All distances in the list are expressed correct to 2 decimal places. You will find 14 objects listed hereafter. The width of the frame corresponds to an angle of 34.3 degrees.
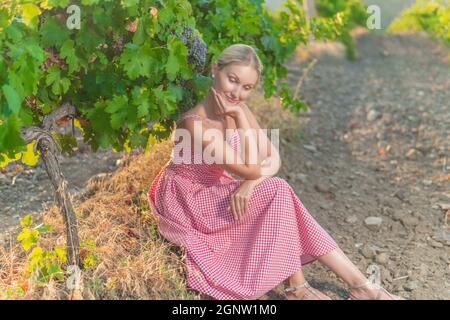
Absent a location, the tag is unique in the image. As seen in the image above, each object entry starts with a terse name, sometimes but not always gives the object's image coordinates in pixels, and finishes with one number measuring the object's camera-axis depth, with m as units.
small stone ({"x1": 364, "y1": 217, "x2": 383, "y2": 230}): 4.19
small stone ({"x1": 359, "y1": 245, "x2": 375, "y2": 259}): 3.82
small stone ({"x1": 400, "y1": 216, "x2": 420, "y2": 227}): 4.20
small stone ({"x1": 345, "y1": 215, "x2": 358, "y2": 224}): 4.28
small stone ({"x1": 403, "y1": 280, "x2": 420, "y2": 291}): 3.48
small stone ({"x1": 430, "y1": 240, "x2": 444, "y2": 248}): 3.92
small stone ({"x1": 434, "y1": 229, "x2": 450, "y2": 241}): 4.00
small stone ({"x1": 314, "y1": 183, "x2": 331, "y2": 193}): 4.74
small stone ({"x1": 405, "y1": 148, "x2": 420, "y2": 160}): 5.34
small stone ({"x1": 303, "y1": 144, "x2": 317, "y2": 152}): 5.49
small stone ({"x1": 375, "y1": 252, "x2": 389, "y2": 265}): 3.74
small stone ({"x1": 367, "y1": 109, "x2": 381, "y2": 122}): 6.27
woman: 3.12
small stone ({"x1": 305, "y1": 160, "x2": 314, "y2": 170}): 5.11
